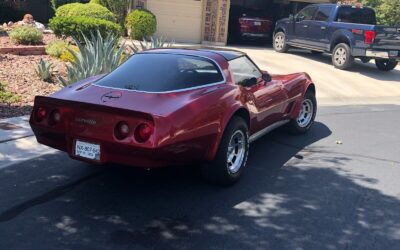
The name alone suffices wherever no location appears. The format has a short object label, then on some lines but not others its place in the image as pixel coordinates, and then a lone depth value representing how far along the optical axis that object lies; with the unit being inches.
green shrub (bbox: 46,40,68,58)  456.8
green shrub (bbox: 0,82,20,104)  322.8
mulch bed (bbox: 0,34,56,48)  477.4
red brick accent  450.0
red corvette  172.2
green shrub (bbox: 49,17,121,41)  493.7
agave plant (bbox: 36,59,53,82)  371.2
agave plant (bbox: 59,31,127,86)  332.8
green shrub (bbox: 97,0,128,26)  665.0
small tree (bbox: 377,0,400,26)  929.5
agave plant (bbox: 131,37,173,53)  423.1
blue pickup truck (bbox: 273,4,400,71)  549.3
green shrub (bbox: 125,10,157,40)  637.9
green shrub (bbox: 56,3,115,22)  558.6
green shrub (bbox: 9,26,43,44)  477.9
